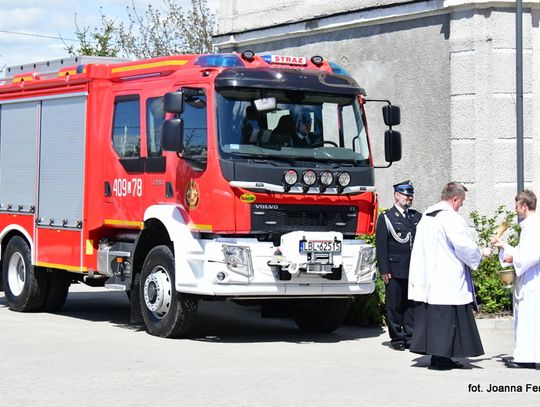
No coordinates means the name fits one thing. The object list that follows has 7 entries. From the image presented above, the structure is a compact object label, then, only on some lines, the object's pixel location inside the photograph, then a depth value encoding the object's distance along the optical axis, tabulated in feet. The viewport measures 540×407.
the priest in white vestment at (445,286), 38.70
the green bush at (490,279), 50.90
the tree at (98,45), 101.19
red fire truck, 44.65
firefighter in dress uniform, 44.45
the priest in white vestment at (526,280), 38.60
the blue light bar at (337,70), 49.03
